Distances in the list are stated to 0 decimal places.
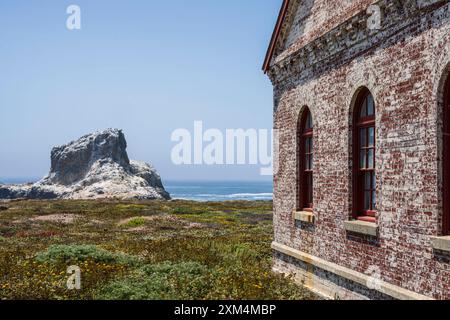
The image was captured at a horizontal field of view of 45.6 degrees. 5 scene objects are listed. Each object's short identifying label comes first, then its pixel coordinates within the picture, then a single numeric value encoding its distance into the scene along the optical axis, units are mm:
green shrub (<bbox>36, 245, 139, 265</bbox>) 16500
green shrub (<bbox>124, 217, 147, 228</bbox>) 34009
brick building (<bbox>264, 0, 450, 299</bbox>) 8805
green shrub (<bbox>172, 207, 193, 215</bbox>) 46712
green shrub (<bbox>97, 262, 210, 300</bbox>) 11750
